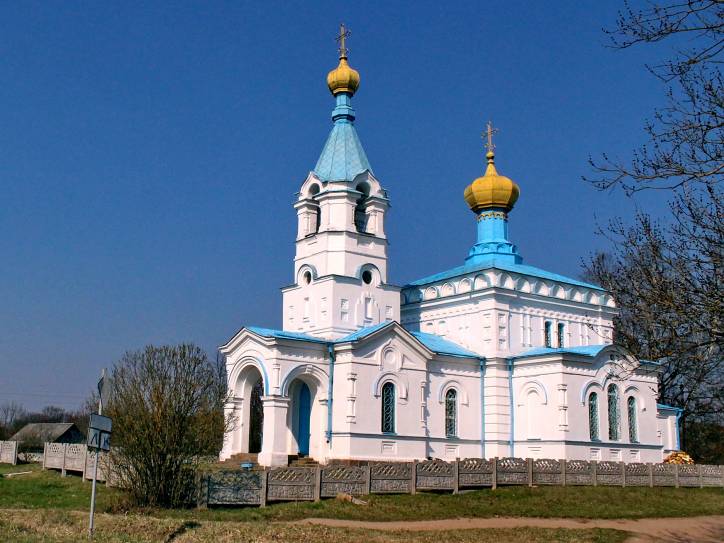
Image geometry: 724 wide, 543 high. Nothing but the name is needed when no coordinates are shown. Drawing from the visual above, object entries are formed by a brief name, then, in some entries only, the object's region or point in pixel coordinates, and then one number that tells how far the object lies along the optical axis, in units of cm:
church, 2320
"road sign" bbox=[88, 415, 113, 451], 1145
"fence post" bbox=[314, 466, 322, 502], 1684
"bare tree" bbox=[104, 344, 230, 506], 1540
